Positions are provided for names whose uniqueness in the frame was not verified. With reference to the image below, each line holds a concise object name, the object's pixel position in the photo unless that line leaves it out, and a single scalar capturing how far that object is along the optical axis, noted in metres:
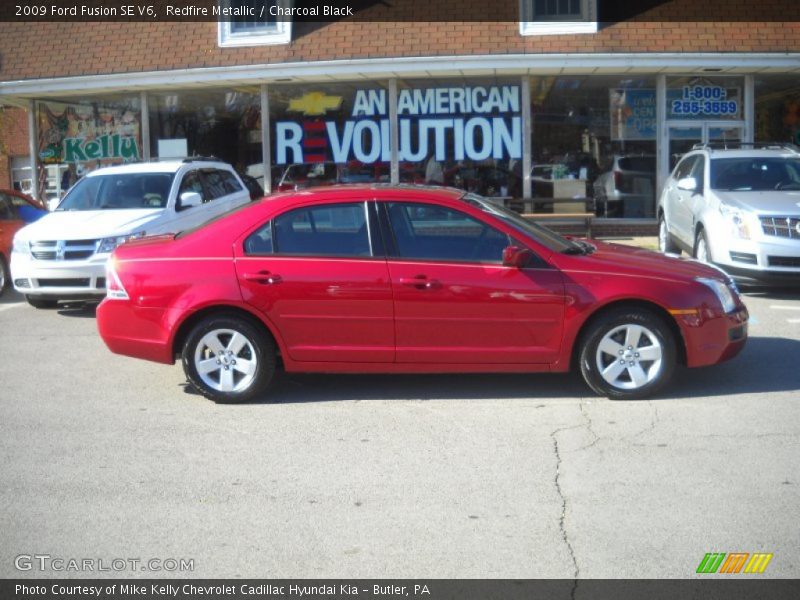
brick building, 16.75
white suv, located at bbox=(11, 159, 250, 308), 11.39
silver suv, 11.09
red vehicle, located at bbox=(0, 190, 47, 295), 13.66
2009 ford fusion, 7.16
